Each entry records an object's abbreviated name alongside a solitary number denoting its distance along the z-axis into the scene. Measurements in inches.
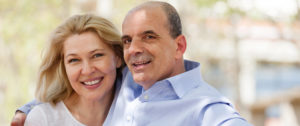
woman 98.8
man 85.1
